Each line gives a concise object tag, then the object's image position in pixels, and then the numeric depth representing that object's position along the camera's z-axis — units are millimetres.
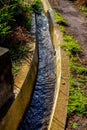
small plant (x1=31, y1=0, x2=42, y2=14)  7870
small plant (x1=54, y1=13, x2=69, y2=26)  7560
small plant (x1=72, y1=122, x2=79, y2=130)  4030
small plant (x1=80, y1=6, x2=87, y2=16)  8934
